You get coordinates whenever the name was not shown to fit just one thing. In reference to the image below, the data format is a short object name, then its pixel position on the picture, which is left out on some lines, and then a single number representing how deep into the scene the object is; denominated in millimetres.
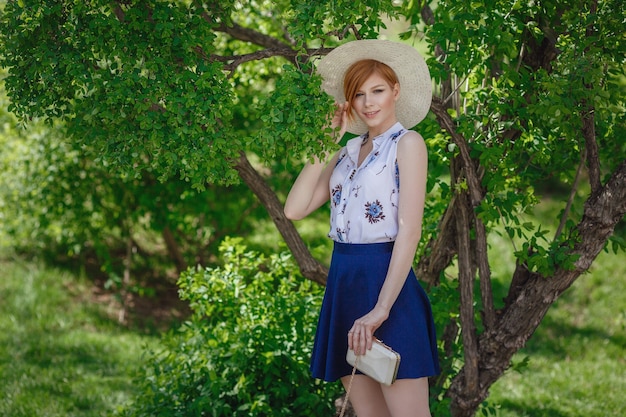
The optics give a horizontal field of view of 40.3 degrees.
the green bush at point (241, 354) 3973
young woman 2670
